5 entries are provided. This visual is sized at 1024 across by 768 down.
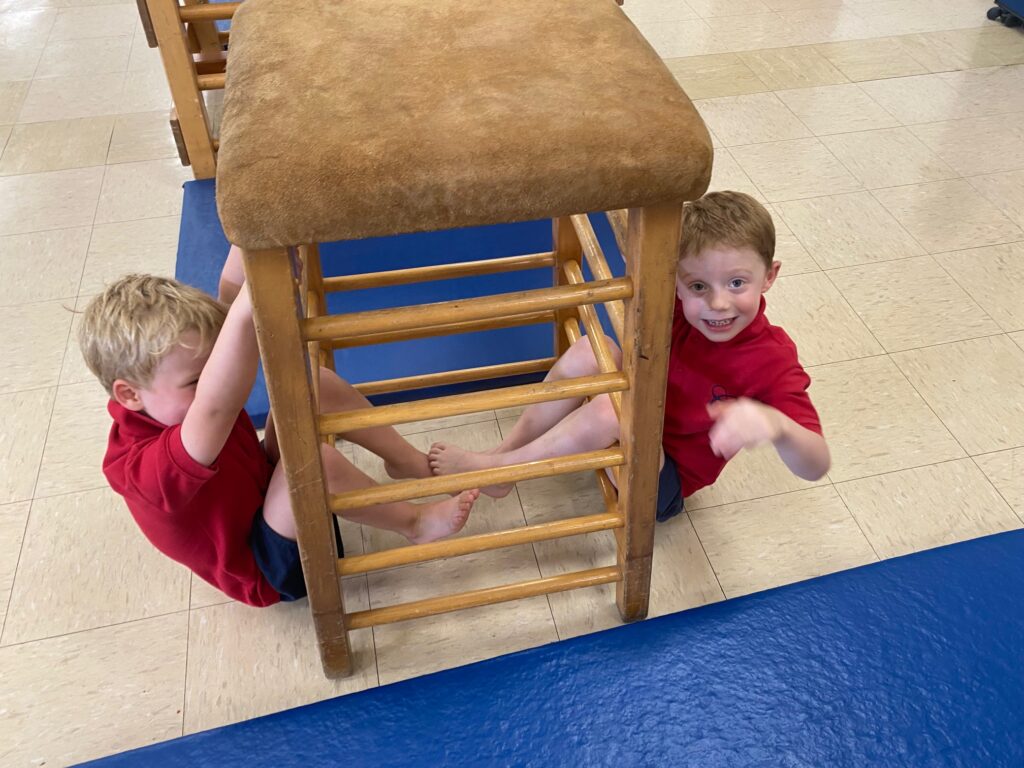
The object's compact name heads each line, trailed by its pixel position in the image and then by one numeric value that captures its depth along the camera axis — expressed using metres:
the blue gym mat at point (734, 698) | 1.19
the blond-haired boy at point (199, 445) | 1.04
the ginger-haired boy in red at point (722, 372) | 1.15
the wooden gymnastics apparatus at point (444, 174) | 0.86
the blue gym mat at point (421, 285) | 1.74
